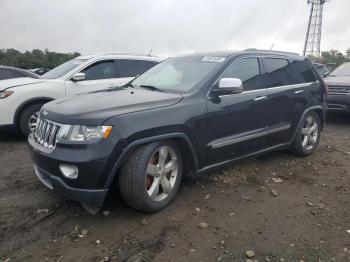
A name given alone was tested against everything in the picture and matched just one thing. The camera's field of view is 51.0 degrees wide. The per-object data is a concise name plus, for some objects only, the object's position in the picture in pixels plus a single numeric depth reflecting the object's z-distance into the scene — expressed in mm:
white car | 6680
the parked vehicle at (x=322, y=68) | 12612
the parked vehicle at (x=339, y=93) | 8383
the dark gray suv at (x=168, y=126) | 3320
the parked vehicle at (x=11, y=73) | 8820
